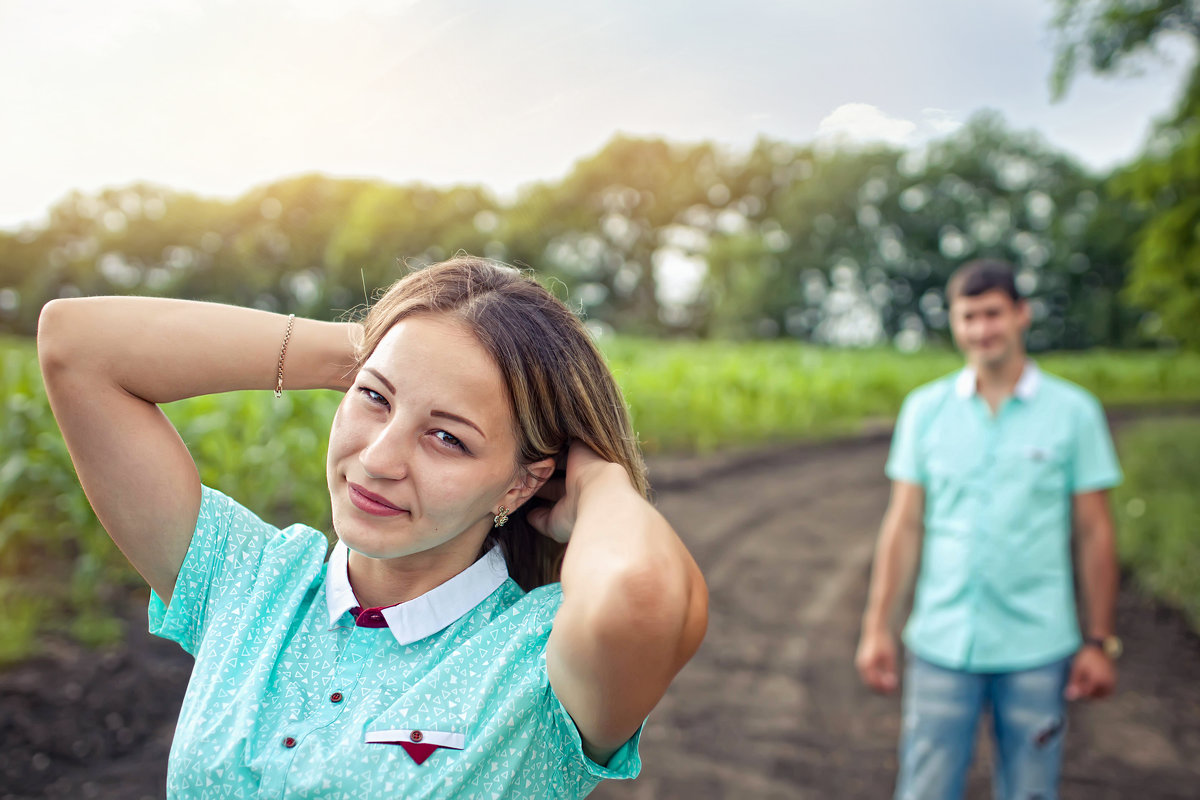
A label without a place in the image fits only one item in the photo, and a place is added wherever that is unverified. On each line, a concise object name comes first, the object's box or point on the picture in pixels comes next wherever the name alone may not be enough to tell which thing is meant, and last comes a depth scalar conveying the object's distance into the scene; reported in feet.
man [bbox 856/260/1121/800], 7.52
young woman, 2.77
